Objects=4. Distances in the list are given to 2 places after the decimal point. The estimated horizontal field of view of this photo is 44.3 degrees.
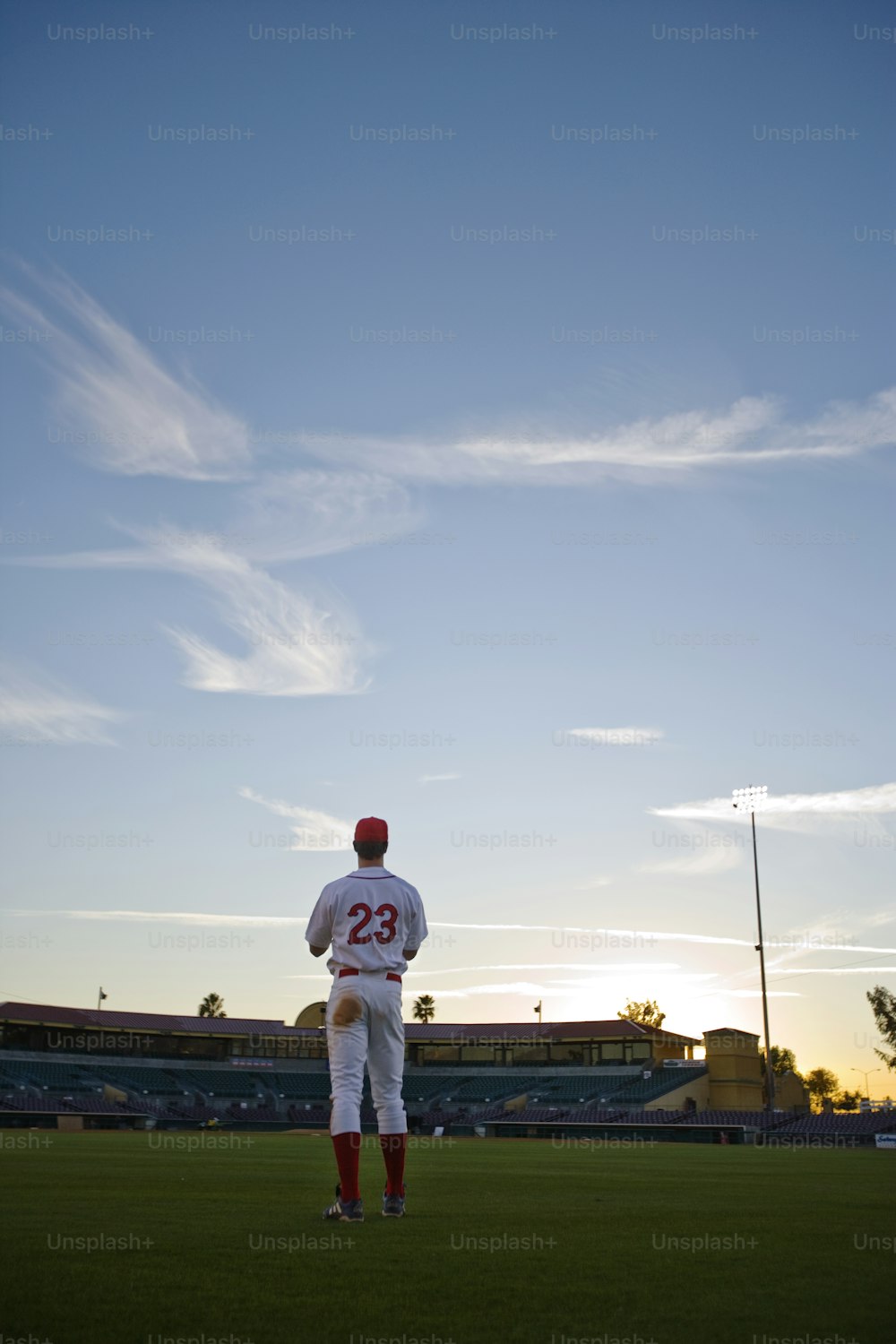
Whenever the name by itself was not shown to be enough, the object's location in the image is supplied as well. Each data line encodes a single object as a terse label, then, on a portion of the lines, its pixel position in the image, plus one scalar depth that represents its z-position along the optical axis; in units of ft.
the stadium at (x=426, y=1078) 209.67
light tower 212.23
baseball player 24.47
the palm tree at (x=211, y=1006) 421.18
